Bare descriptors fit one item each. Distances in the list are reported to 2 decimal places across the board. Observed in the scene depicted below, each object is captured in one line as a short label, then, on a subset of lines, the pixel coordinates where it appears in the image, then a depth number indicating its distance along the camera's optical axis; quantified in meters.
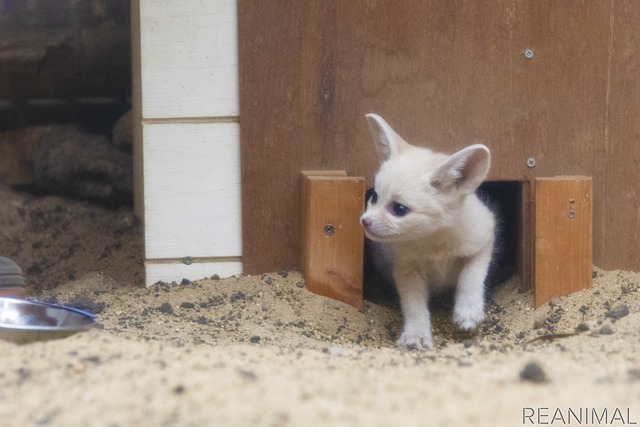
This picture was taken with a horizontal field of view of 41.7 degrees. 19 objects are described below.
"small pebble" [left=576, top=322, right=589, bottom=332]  3.05
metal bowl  2.74
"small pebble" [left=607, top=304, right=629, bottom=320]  3.15
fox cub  3.65
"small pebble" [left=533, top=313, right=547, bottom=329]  3.63
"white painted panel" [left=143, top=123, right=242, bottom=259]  4.02
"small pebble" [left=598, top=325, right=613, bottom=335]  2.91
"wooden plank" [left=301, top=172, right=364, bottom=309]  3.79
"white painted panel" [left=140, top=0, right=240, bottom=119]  3.97
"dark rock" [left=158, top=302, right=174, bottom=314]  3.67
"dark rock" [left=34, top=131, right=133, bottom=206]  5.63
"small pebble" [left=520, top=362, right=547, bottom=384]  2.09
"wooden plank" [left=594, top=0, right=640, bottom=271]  4.00
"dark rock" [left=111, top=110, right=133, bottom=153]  5.84
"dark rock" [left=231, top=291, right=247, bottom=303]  3.82
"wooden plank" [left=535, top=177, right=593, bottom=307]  3.83
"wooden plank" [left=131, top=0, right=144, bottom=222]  4.52
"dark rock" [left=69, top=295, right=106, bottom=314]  3.71
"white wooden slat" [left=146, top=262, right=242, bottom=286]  4.09
